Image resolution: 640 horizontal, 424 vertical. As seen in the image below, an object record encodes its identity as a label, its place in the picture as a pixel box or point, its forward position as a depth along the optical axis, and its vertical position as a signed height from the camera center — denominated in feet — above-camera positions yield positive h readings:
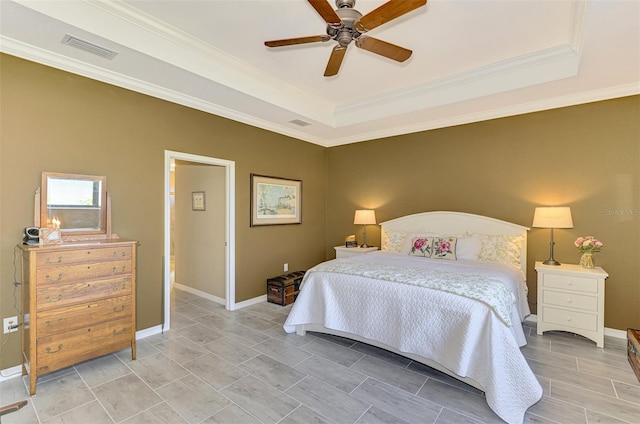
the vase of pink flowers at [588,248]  10.68 -1.26
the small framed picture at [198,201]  15.96 +0.61
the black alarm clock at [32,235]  8.08 -0.63
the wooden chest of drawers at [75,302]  7.41 -2.46
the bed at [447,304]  6.84 -2.66
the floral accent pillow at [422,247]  13.04 -1.52
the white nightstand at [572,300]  9.99 -3.05
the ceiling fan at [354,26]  6.06 +4.22
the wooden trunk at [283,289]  14.56 -3.84
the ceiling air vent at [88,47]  7.84 +4.57
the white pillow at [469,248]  12.58 -1.51
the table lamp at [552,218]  10.94 -0.20
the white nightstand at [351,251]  16.03 -2.08
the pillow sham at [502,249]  12.37 -1.52
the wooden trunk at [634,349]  8.19 -3.98
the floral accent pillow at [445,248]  12.57 -1.53
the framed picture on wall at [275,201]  14.85 +0.64
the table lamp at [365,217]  16.33 -0.25
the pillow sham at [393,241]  15.37 -1.48
